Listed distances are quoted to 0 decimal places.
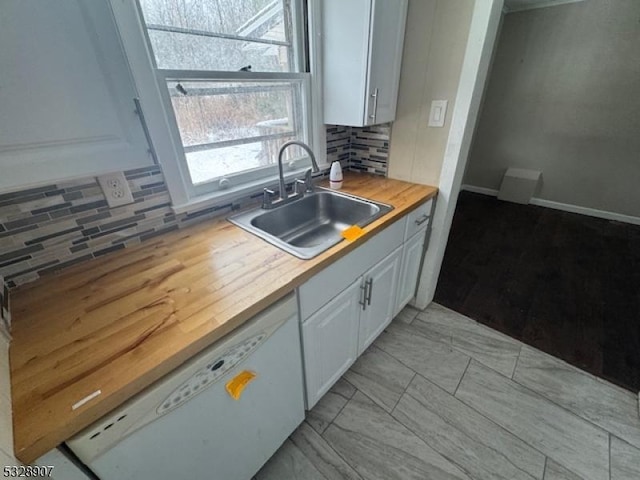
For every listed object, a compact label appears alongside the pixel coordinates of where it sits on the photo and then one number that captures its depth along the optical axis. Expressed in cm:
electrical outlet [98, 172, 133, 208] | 94
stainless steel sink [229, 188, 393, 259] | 129
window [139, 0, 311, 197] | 101
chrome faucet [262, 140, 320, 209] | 129
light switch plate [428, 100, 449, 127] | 138
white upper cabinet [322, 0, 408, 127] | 122
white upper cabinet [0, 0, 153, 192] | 60
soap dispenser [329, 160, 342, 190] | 157
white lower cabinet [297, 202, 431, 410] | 104
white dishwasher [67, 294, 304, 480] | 58
